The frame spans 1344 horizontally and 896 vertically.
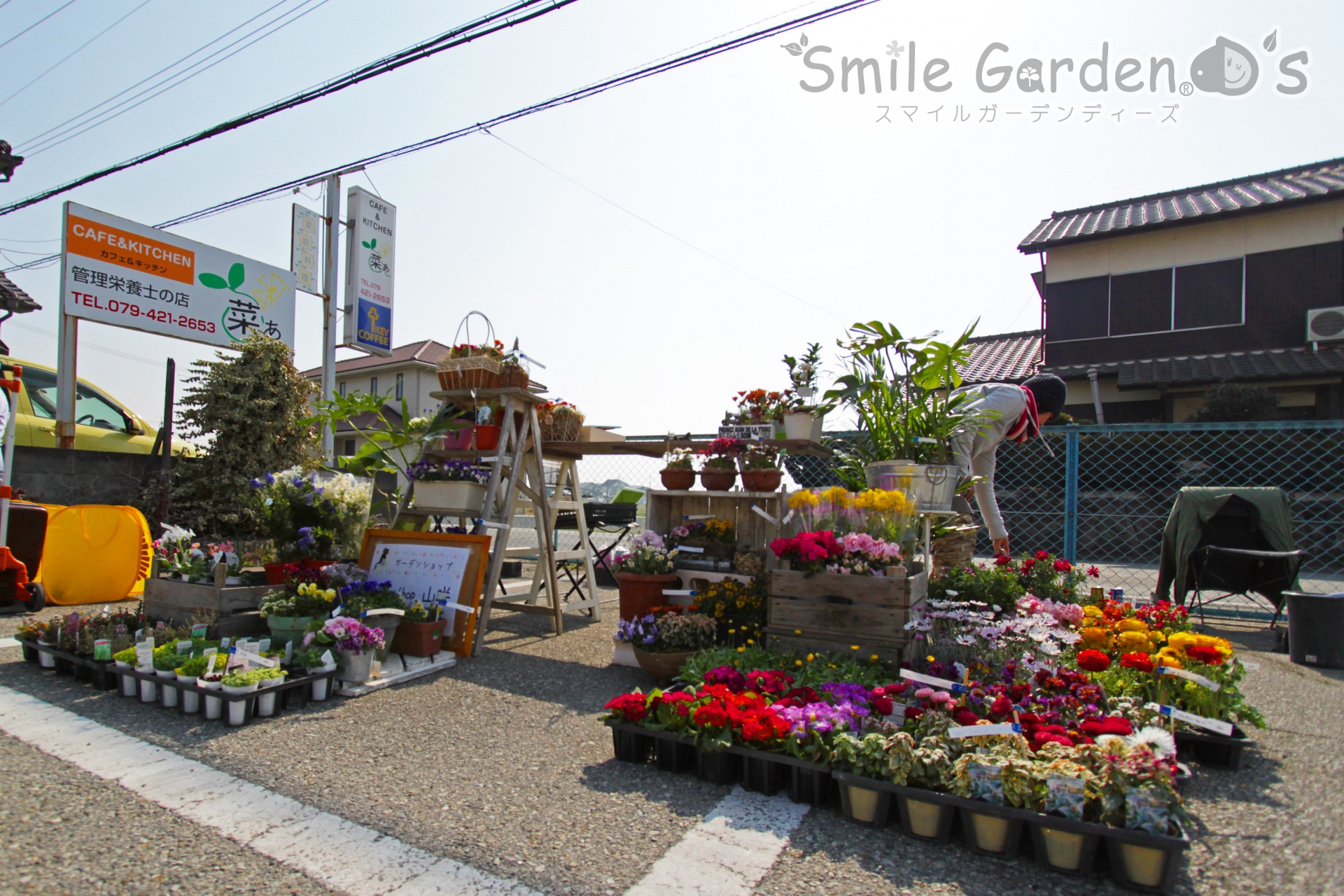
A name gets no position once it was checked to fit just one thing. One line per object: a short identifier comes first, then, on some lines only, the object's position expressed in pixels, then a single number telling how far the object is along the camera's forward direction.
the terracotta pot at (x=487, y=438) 4.80
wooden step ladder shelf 4.49
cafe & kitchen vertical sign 8.95
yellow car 6.94
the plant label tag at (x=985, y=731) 2.13
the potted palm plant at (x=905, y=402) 3.75
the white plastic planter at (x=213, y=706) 2.93
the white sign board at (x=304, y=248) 8.88
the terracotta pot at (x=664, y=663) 3.59
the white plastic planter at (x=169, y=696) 3.07
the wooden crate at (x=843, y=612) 3.17
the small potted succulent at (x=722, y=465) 4.66
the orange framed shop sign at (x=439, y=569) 4.14
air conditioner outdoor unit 10.84
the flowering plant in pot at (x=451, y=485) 4.64
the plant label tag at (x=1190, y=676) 2.53
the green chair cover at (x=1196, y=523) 4.96
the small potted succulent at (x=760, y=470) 4.56
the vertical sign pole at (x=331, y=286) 8.77
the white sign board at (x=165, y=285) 7.29
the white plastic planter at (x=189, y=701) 3.02
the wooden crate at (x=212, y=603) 3.93
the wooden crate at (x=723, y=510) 4.70
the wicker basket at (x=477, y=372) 4.68
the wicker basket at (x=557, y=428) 5.07
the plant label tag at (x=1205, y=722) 2.26
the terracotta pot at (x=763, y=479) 4.56
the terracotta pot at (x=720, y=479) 4.68
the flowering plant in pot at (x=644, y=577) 4.40
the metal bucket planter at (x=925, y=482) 3.41
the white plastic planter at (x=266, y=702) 2.99
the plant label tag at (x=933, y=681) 2.61
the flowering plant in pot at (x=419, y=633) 3.91
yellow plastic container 5.31
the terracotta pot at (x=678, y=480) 4.95
